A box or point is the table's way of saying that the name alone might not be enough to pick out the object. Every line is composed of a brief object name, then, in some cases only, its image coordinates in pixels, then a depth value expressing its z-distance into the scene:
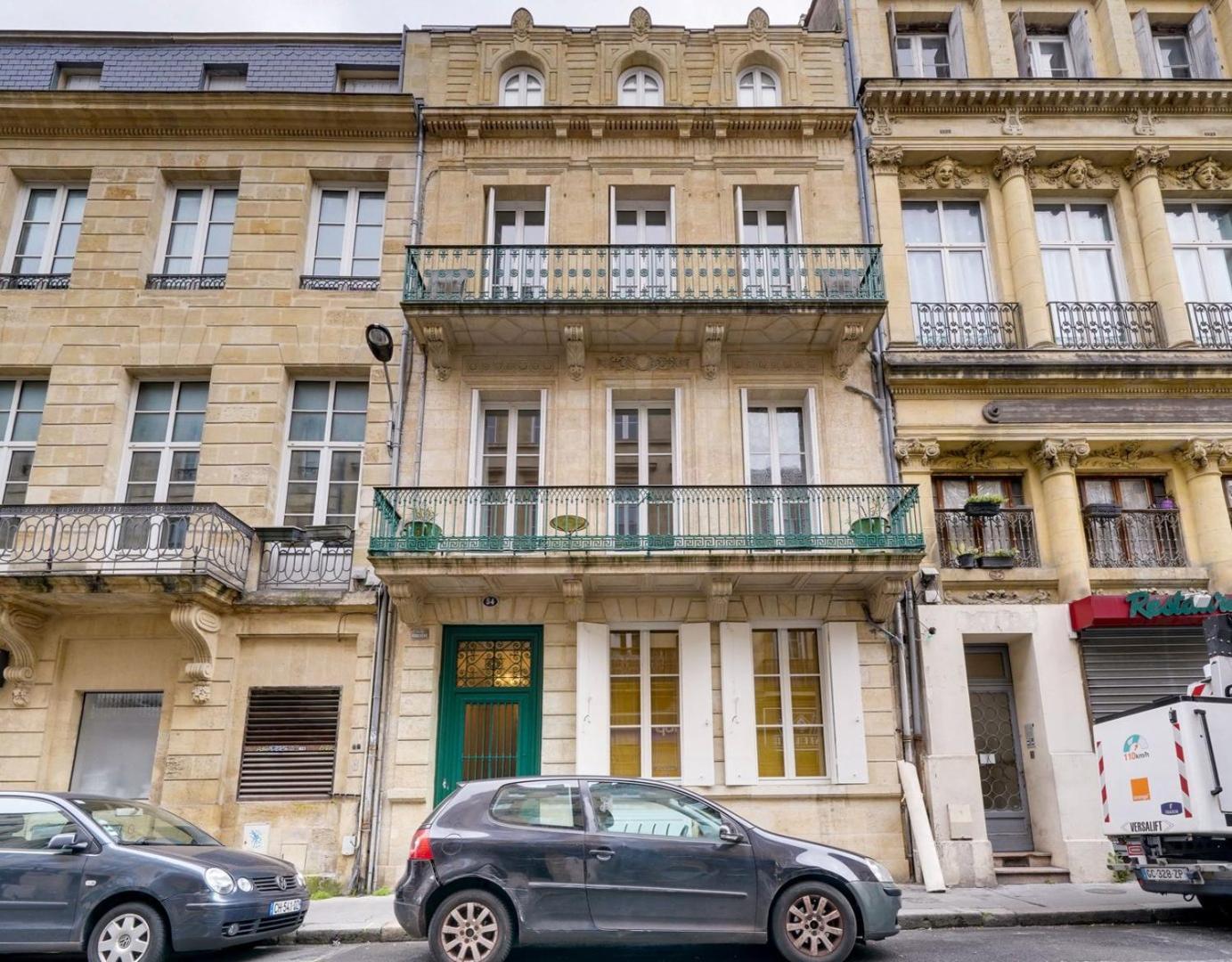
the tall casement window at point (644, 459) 12.16
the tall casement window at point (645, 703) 11.48
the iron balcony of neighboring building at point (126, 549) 10.76
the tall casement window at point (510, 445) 12.88
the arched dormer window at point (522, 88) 14.84
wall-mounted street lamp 11.71
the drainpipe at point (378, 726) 10.74
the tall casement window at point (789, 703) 11.50
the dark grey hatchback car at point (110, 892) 6.69
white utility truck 7.61
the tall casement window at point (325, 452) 12.66
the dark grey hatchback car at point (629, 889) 6.49
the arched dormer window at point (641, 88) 14.84
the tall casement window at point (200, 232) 13.84
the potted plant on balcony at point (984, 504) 12.07
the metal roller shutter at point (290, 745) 11.32
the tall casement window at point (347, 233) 13.83
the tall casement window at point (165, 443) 12.70
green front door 11.45
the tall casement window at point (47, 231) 13.82
